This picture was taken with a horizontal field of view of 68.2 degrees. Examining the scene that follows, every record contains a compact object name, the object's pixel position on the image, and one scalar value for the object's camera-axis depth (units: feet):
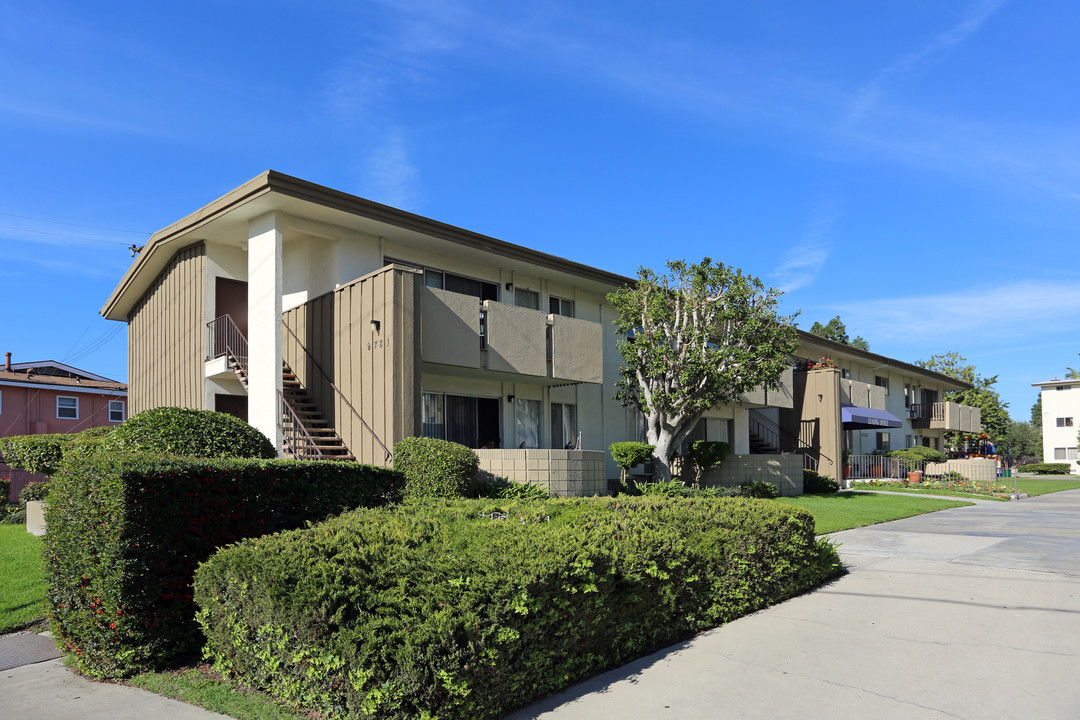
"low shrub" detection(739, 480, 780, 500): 73.05
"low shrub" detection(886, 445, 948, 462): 117.08
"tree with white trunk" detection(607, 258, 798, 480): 61.98
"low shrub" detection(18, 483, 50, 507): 53.62
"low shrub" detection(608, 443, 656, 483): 61.16
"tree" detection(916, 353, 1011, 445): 193.93
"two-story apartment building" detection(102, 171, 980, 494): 46.24
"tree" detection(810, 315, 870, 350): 271.90
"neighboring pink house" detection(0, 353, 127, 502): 99.25
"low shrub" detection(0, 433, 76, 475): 45.11
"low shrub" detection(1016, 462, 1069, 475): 191.01
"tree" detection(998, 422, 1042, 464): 268.00
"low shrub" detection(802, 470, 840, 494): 88.99
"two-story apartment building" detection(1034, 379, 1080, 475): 216.95
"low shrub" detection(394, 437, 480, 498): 40.65
